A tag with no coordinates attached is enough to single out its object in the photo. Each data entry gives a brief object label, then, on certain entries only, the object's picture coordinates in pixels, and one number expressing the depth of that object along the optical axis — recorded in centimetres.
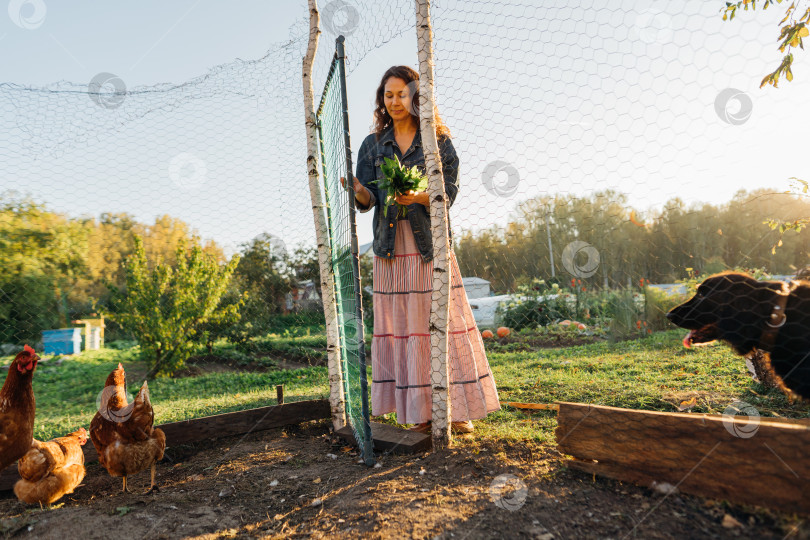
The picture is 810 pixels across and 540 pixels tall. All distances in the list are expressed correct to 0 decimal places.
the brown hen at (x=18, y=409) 242
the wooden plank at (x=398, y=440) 252
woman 273
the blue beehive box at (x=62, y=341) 934
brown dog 197
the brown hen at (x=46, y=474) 240
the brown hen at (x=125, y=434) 255
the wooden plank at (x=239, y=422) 317
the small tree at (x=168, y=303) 771
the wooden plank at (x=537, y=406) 344
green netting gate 242
